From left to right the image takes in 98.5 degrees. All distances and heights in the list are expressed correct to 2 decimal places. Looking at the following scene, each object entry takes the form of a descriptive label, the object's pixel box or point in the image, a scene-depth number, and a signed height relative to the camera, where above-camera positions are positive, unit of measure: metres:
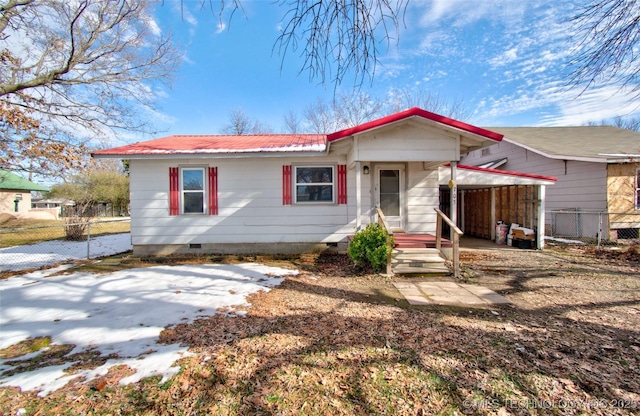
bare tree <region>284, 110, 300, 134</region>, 25.72 +8.00
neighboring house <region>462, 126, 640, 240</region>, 9.55 +1.42
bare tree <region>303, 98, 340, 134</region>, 23.02 +7.57
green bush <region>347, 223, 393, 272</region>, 5.83 -0.92
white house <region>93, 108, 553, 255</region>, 7.98 +0.19
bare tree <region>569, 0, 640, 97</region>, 3.60 +2.37
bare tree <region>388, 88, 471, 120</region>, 20.56 +7.79
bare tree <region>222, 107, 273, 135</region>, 30.19 +9.09
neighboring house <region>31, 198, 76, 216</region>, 49.58 +0.85
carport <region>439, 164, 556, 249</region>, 8.69 +0.18
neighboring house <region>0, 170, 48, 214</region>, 24.44 +1.24
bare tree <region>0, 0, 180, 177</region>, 8.86 +4.65
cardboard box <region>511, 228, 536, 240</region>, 8.88 -0.98
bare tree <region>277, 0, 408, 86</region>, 2.33 +1.58
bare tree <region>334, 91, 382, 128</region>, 21.89 +7.50
